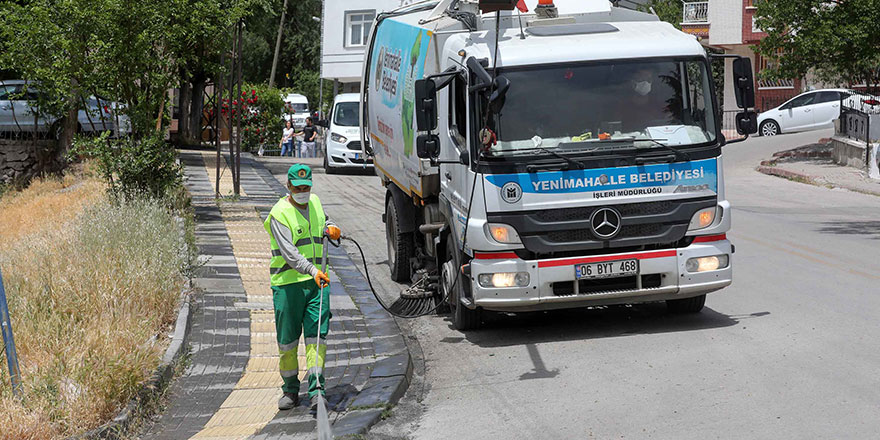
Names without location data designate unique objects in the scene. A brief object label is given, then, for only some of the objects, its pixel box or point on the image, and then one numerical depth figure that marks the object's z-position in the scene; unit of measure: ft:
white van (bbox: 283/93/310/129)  174.91
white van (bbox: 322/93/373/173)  92.17
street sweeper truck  28.14
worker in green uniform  23.57
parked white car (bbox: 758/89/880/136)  114.93
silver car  87.61
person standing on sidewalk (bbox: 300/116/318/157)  119.44
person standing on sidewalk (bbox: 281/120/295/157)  122.11
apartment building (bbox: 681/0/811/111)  151.84
